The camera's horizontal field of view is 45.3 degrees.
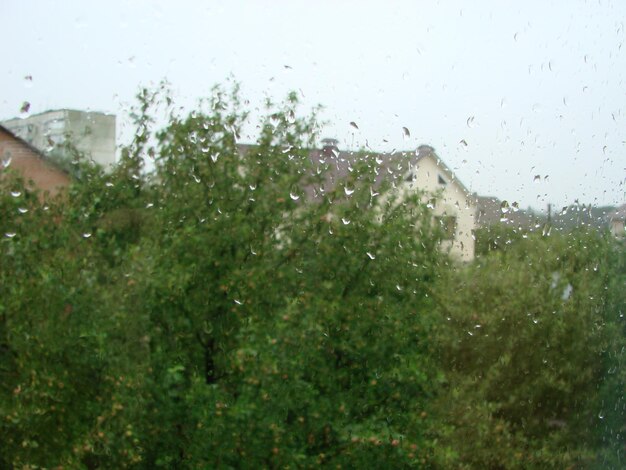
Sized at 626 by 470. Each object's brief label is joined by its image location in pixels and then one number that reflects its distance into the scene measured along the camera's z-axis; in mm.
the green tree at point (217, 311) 2836
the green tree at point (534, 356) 3895
